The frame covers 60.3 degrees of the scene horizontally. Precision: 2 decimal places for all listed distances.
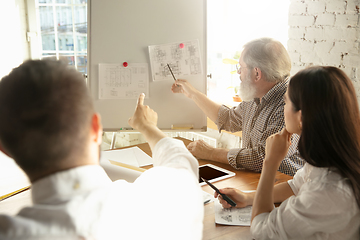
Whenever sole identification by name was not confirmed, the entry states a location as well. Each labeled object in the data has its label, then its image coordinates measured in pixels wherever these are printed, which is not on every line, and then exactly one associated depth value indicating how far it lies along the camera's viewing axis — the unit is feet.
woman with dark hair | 2.79
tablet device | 4.78
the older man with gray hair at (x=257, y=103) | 5.18
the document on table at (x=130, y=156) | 5.65
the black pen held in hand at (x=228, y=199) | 3.70
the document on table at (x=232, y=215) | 3.43
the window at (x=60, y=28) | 12.30
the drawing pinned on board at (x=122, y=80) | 5.88
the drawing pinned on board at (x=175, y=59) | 5.90
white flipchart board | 5.76
